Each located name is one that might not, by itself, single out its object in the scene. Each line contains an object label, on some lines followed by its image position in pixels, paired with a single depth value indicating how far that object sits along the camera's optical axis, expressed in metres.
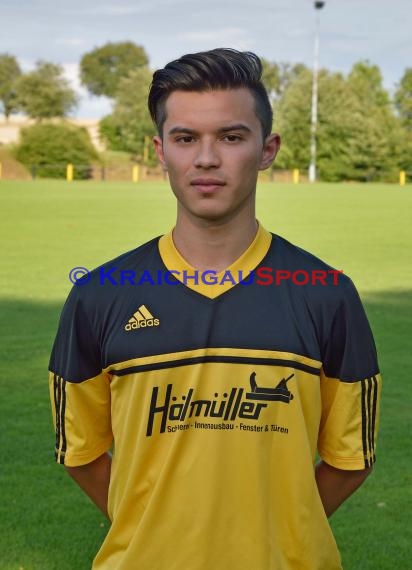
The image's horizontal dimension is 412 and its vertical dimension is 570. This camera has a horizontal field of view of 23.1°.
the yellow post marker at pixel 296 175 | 64.40
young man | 2.23
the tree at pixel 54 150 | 58.88
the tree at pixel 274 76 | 85.62
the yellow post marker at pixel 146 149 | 69.54
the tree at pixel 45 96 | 79.88
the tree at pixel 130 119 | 72.25
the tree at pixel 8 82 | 99.38
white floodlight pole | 66.19
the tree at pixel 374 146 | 68.31
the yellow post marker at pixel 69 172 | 56.22
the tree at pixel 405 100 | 80.81
